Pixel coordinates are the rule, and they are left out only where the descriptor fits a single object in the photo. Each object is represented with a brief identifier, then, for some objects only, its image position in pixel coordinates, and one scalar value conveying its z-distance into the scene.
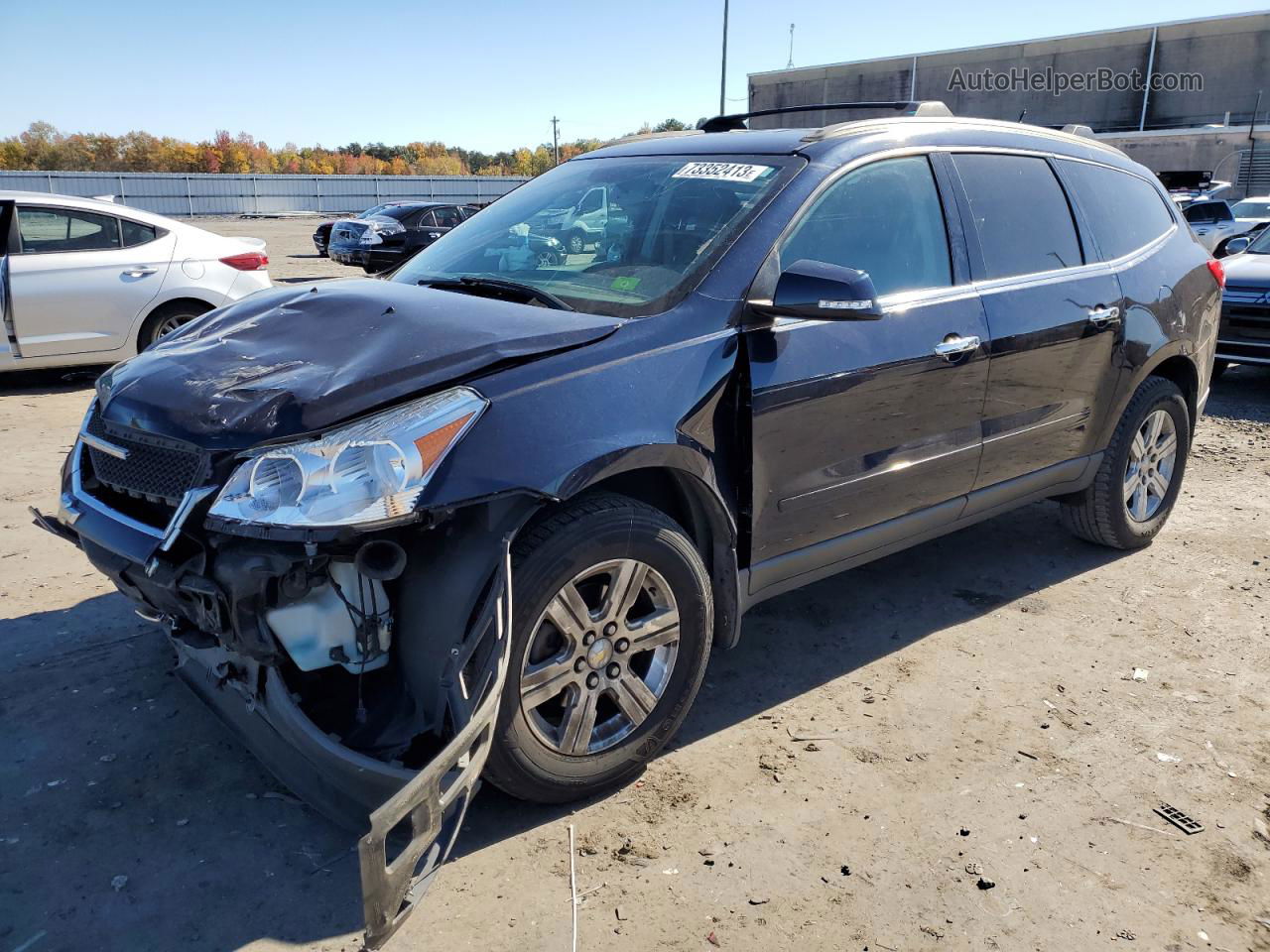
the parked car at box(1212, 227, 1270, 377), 8.77
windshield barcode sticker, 3.51
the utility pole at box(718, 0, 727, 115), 29.66
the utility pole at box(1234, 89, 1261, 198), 39.72
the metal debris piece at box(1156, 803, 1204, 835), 2.96
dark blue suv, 2.48
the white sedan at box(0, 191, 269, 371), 7.77
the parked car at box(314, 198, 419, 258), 21.92
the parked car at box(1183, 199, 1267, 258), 19.45
